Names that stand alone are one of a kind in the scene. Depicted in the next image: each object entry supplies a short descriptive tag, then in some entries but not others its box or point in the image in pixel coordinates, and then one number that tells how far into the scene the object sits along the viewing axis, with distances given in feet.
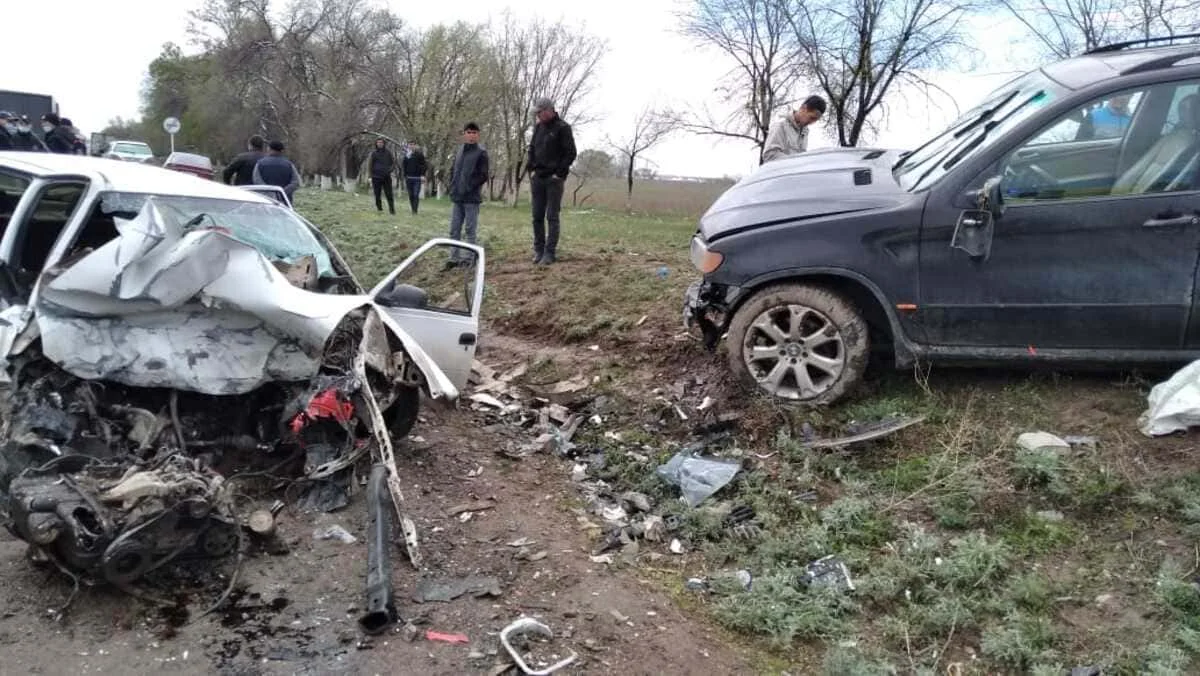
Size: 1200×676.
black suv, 14.98
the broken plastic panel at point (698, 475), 16.06
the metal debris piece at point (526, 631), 10.86
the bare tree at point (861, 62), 62.34
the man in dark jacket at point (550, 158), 31.76
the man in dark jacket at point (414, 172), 63.93
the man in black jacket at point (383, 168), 60.44
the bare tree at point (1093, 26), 49.03
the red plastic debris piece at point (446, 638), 11.53
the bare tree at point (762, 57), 72.90
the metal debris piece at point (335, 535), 14.06
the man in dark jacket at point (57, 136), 50.01
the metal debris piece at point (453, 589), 12.64
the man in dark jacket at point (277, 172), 36.47
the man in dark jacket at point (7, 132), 43.78
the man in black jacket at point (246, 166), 38.68
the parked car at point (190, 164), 47.98
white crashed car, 13.39
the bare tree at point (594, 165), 128.26
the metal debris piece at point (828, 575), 13.03
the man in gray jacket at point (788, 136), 26.25
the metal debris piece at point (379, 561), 11.57
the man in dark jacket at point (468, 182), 33.81
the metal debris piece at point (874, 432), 16.38
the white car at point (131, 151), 93.87
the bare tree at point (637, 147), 94.55
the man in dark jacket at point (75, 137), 51.19
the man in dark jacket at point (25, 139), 45.29
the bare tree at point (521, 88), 128.98
